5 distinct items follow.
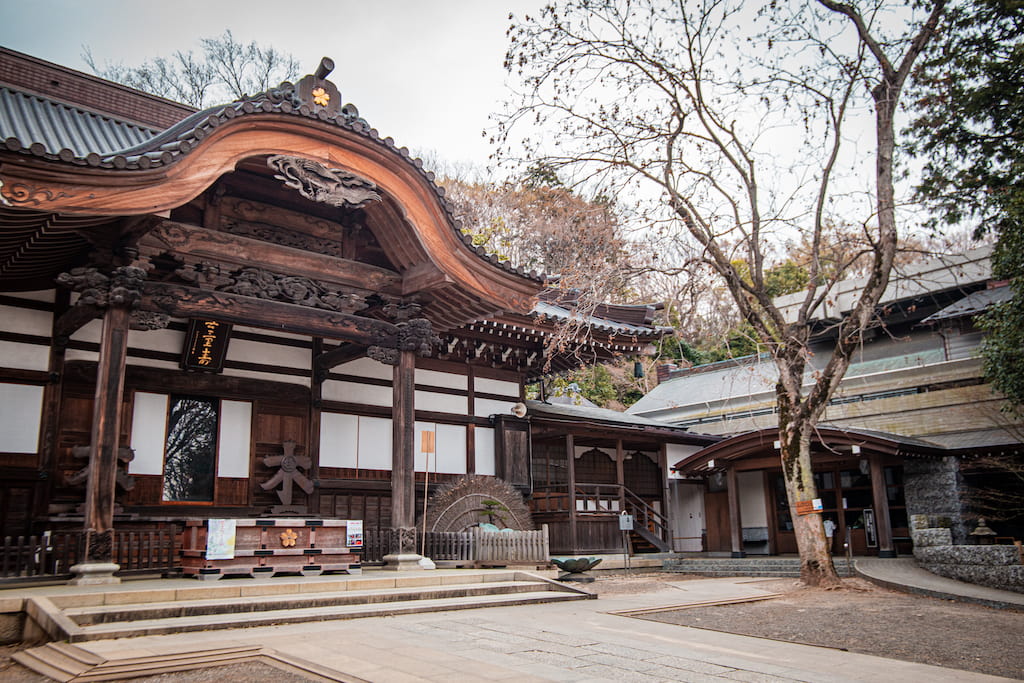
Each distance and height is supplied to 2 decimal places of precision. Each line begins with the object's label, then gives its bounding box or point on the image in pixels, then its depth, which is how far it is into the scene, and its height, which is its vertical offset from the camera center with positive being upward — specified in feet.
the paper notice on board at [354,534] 33.22 -0.96
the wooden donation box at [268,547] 28.78 -1.29
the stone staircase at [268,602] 21.04 -2.87
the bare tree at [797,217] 39.96 +15.33
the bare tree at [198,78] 91.91 +53.68
